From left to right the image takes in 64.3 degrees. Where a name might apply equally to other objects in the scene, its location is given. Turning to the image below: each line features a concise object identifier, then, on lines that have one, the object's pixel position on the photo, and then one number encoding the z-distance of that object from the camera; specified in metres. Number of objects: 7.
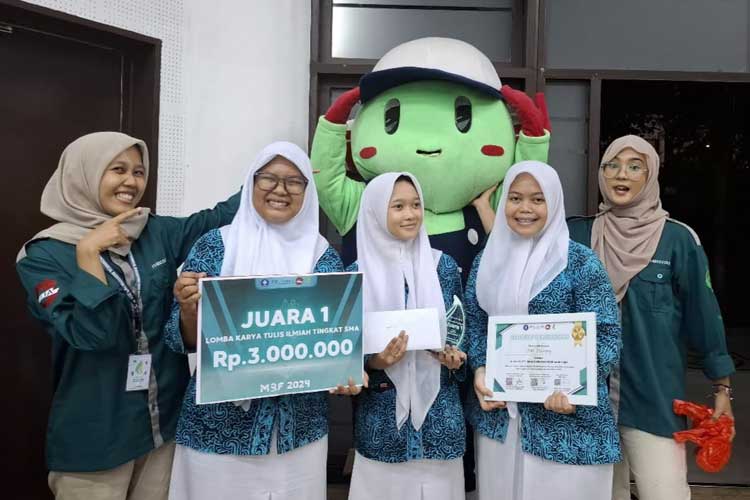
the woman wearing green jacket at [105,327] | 1.80
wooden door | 2.58
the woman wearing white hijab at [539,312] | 1.85
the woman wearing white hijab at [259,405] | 1.81
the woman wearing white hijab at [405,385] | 1.89
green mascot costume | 2.42
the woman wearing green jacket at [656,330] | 2.23
